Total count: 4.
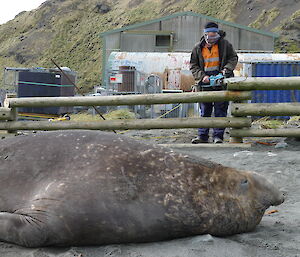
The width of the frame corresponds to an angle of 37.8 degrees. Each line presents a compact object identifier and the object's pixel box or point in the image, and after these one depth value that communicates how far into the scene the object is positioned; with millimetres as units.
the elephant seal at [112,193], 2420
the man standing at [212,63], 6793
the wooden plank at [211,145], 6312
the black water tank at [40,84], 15516
